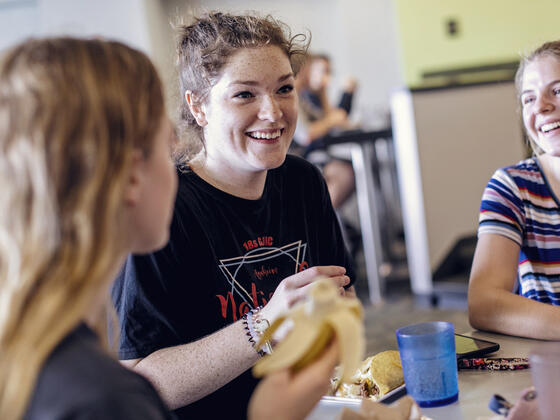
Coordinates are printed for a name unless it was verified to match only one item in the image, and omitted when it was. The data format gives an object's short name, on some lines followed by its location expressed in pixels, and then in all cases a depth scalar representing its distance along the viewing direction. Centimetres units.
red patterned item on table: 92
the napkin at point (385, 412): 67
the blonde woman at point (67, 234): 51
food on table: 89
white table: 79
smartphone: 97
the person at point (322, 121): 410
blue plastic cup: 82
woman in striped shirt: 125
